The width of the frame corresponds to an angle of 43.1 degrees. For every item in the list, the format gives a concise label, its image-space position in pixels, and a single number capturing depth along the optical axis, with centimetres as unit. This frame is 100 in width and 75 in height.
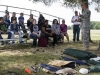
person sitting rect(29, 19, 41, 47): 610
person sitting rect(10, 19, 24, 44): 621
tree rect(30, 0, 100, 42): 806
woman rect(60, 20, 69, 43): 728
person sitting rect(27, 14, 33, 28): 660
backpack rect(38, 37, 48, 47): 619
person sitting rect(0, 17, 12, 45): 594
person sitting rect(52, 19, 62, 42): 675
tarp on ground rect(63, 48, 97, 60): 460
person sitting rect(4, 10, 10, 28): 651
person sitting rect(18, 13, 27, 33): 685
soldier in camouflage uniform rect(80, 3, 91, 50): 577
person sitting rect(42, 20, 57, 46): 638
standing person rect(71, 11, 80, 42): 743
